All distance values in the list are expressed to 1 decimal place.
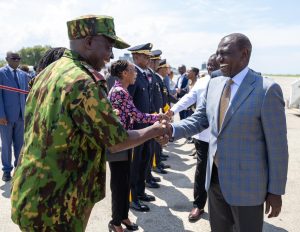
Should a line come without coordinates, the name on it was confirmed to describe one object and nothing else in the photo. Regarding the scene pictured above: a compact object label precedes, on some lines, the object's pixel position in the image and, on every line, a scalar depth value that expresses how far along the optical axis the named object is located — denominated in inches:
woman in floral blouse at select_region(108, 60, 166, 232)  150.3
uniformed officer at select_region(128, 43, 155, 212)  186.5
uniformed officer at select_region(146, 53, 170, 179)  229.6
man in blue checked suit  96.0
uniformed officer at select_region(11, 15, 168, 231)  73.7
